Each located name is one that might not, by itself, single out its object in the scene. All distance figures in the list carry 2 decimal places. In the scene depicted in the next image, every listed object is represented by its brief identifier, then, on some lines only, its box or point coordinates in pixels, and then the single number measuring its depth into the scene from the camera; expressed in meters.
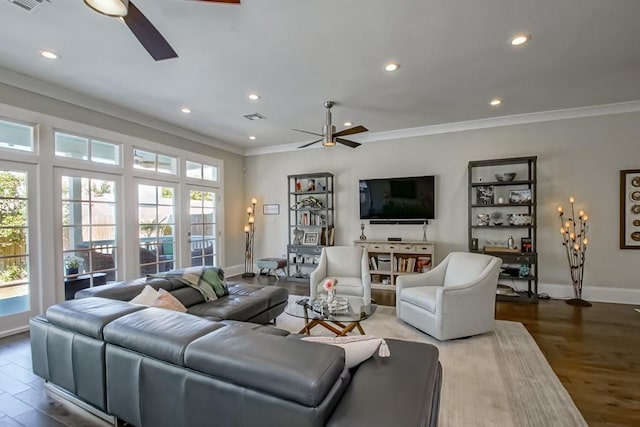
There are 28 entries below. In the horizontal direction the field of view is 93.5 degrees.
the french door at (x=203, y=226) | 5.80
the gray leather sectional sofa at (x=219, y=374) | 1.10
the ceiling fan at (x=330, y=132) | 3.97
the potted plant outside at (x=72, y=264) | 3.92
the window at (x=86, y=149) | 3.89
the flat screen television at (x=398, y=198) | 5.37
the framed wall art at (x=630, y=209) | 4.38
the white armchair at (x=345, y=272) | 4.02
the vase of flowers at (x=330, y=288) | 3.12
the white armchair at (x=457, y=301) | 3.09
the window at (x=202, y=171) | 5.80
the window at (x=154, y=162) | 4.83
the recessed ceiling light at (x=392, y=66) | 3.15
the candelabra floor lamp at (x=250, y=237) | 6.84
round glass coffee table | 2.79
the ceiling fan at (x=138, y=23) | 1.59
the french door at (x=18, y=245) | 3.35
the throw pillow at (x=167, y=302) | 2.61
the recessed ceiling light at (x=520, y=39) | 2.67
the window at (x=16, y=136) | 3.37
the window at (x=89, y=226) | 3.94
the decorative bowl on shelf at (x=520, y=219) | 4.66
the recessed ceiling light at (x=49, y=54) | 2.92
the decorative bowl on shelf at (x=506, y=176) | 4.75
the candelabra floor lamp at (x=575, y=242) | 4.54
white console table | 5.18
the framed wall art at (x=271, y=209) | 6.81
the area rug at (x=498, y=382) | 1.94
